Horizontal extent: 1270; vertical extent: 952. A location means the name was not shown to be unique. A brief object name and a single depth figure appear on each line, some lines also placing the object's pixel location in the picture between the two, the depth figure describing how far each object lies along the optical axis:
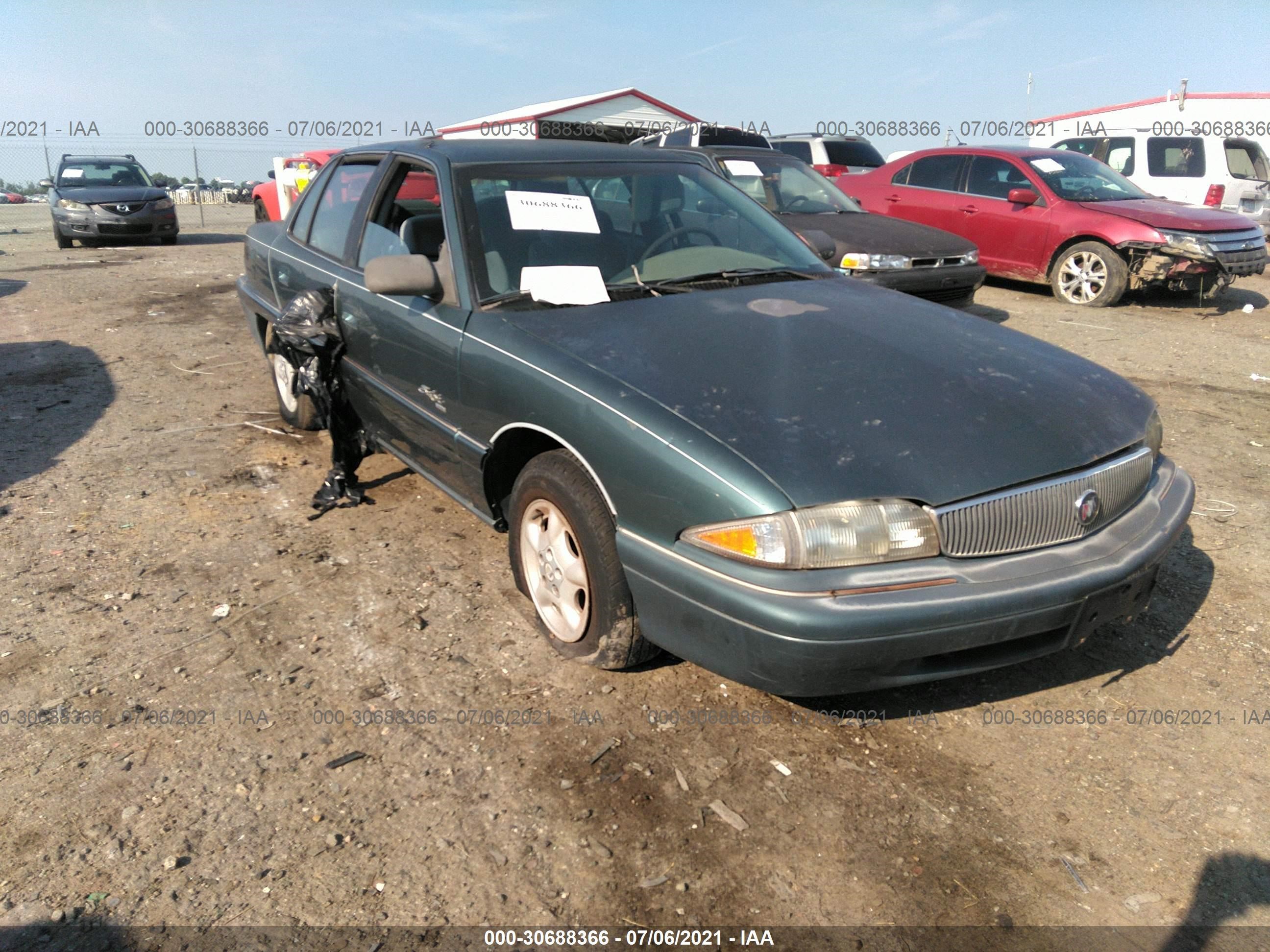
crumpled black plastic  4.03
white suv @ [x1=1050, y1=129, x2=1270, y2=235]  12.34
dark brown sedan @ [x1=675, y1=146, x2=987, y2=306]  7.13
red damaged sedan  8.79
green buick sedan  2.21
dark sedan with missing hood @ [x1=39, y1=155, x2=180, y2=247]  13.40
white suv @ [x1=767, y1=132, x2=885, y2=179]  13.42
